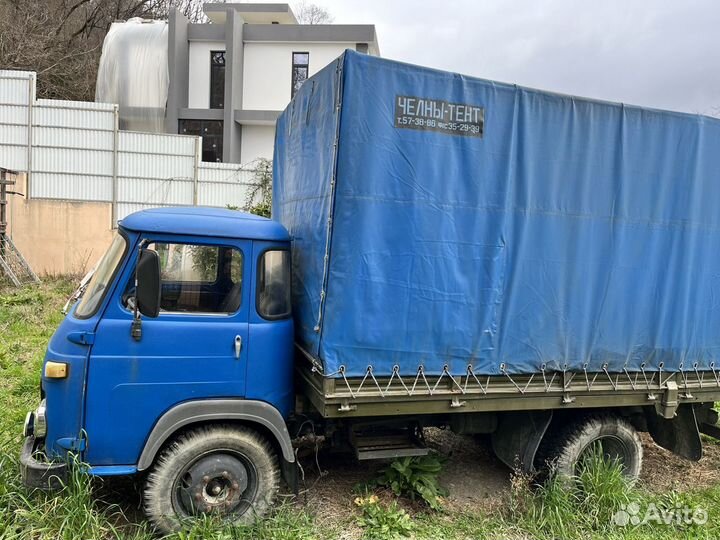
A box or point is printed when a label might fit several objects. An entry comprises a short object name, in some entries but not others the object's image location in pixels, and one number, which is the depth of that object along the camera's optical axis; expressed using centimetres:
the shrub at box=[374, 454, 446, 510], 416
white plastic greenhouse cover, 2034
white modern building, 2069
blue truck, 346
